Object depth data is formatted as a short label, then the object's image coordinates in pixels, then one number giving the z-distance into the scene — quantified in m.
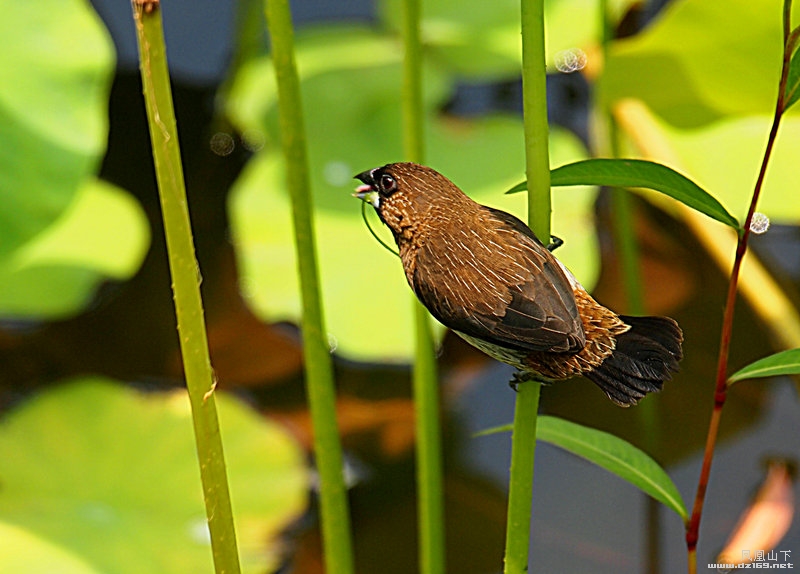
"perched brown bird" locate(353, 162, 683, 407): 3.58
